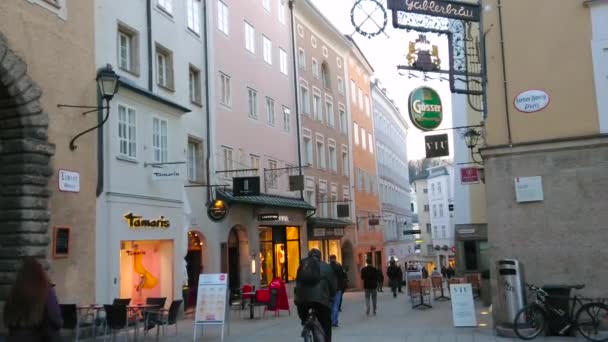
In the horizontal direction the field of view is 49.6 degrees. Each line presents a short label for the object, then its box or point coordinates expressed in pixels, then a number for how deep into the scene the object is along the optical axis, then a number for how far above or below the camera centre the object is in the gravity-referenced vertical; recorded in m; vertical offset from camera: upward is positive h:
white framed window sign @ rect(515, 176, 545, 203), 12.52 +1.00
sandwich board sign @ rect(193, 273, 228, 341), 13.04 -0.92
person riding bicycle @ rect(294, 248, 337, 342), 9.34 -0.56
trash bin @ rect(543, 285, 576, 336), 11.48 -1.08
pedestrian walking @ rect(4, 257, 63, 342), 6.04 -0.42
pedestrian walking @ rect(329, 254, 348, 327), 15.08 -0.84
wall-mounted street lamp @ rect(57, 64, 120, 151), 13.13 +3.51
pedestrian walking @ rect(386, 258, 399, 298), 28.91 -1.21
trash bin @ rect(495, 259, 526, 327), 11.84 -0.80
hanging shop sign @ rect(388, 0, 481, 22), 11.94 +4.36
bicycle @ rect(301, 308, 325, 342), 9.31 -1.14
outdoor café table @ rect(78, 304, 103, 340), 12.87 -1.01
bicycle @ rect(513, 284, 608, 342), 11.18 -1.31
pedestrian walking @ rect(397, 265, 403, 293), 29.77 -1.34
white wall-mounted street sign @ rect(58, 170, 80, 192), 13.66 +1.66
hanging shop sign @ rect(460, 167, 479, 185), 24.40 +2.56
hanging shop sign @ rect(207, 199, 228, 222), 21.98 +1.43
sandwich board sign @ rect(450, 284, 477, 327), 13.76 -1.34
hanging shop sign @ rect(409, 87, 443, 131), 15.35 +3.21
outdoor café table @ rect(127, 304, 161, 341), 12.77 -1.03
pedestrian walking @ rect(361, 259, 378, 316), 17.77 -0.89
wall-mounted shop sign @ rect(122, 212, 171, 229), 16.25 +0.90
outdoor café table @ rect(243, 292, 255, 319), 17.98 -1.24
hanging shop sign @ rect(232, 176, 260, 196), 21.56 +2.19
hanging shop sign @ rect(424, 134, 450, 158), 19.16 +2.88
